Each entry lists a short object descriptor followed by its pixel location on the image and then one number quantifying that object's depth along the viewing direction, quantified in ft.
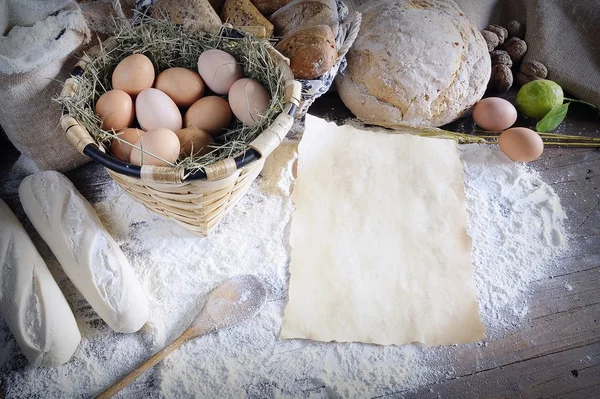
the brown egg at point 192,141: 3.44
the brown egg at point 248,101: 3.57
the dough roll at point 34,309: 3.13
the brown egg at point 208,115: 3.59
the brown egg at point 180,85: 3.69
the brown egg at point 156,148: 3.15
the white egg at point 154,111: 3.44
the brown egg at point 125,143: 3.37
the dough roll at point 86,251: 3.32
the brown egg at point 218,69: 3.71
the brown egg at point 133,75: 3.59
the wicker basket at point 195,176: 2.94
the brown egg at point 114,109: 3.45
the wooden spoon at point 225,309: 3.28
